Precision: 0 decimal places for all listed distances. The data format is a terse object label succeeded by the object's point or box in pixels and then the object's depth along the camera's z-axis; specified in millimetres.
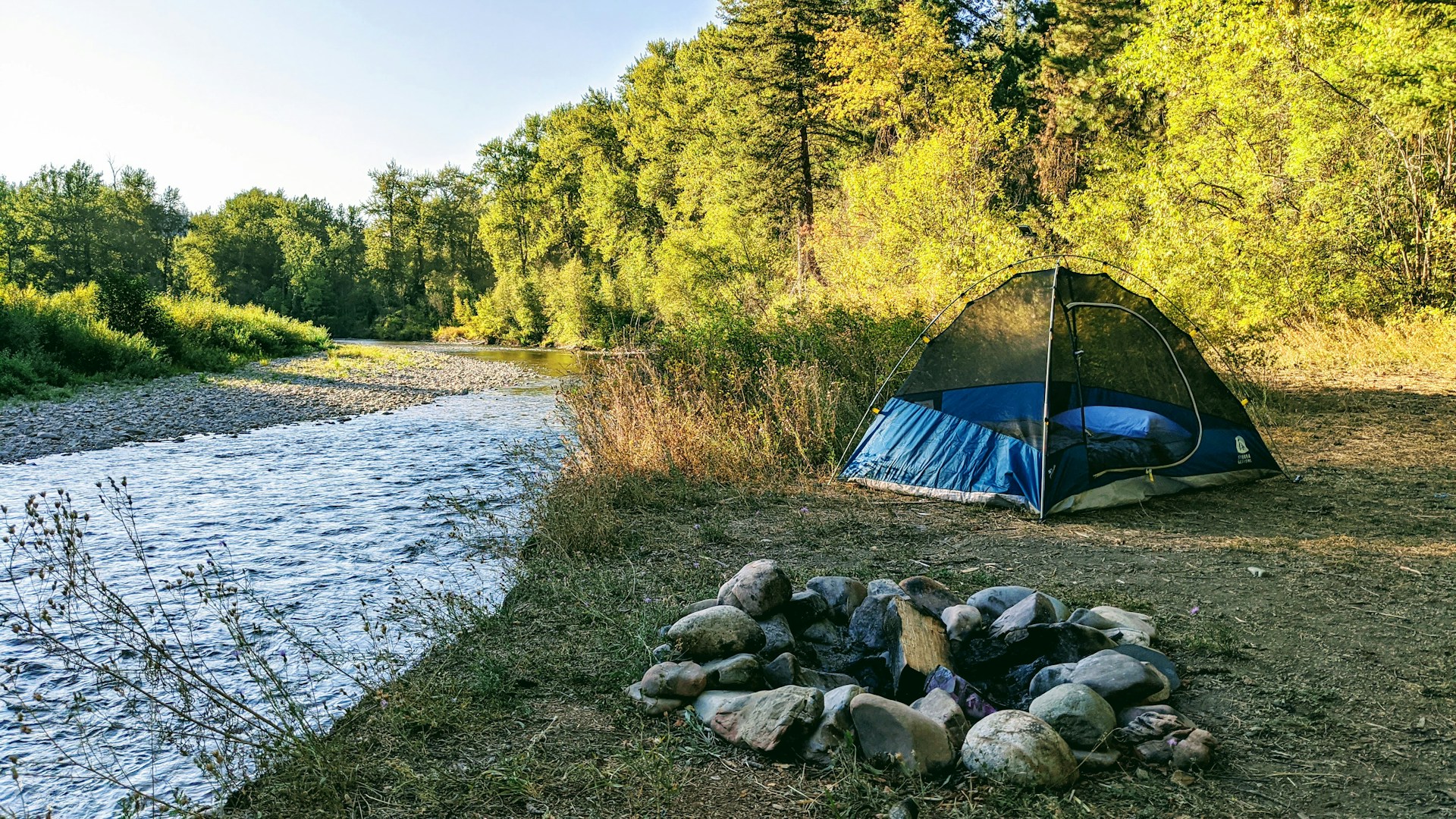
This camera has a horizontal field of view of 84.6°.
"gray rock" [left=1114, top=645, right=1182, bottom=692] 3645
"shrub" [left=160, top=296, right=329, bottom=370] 24188
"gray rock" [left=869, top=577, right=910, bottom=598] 4419
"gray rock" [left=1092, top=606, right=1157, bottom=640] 4113
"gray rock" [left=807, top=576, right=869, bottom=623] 4547
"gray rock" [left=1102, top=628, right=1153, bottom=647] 3980
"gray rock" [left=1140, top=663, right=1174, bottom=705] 3432
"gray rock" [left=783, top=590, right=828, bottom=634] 4461
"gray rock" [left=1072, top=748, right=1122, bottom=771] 3100
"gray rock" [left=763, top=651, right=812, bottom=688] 3787
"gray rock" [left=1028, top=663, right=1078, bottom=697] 3602
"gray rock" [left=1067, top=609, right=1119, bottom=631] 4141
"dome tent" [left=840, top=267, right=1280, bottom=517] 7043
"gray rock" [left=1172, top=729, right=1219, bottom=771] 3049
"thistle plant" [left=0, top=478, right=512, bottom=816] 3320
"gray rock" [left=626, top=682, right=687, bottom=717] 3668
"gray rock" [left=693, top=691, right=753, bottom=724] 3535
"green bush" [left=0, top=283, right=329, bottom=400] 17891
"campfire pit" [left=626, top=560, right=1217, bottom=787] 3119
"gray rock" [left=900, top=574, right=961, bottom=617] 4469
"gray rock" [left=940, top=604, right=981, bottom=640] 4043
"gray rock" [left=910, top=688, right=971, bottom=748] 3258
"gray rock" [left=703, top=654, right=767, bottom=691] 3732
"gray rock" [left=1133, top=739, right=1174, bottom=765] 3107
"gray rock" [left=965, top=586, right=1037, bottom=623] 4406
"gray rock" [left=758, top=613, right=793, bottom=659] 4113
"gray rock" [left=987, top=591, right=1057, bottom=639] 4051
